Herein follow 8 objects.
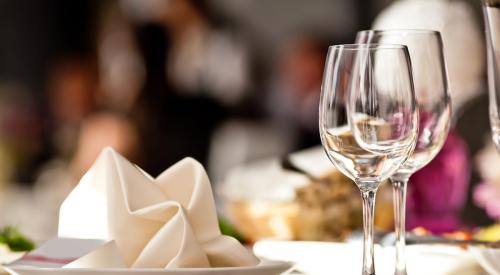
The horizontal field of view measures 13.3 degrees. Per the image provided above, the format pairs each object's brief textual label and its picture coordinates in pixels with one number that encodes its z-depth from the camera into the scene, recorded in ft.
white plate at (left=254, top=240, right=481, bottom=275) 6.12
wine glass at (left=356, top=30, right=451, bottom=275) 6.17
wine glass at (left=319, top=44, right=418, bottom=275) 5.61
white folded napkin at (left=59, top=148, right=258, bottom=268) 5.55
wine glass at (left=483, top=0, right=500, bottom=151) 5.87
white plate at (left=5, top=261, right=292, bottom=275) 5.26
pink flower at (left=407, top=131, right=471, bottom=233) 8.47
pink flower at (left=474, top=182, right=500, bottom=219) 10.99
